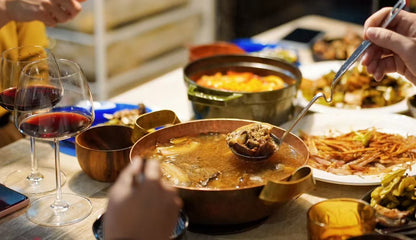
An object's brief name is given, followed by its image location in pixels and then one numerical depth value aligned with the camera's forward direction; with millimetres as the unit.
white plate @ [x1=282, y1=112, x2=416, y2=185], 1866
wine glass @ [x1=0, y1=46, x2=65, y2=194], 1542
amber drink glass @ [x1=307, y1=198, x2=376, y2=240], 1154
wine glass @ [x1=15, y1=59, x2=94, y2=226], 1367
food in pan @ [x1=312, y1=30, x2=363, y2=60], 2662
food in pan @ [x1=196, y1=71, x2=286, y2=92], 1965
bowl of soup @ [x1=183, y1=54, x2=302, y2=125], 1793
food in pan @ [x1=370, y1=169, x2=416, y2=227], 1339
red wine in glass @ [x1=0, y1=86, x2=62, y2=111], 1362
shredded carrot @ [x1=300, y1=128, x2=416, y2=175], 1605
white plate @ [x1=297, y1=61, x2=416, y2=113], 2033
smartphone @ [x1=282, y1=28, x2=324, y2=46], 2955
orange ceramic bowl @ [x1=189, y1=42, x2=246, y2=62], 2570
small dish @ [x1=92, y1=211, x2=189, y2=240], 1217
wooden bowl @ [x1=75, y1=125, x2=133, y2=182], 1530
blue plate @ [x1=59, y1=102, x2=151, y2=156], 1802
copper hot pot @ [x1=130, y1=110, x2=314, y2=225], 1242
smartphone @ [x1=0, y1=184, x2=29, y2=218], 1425
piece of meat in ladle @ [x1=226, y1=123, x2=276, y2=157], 1438
